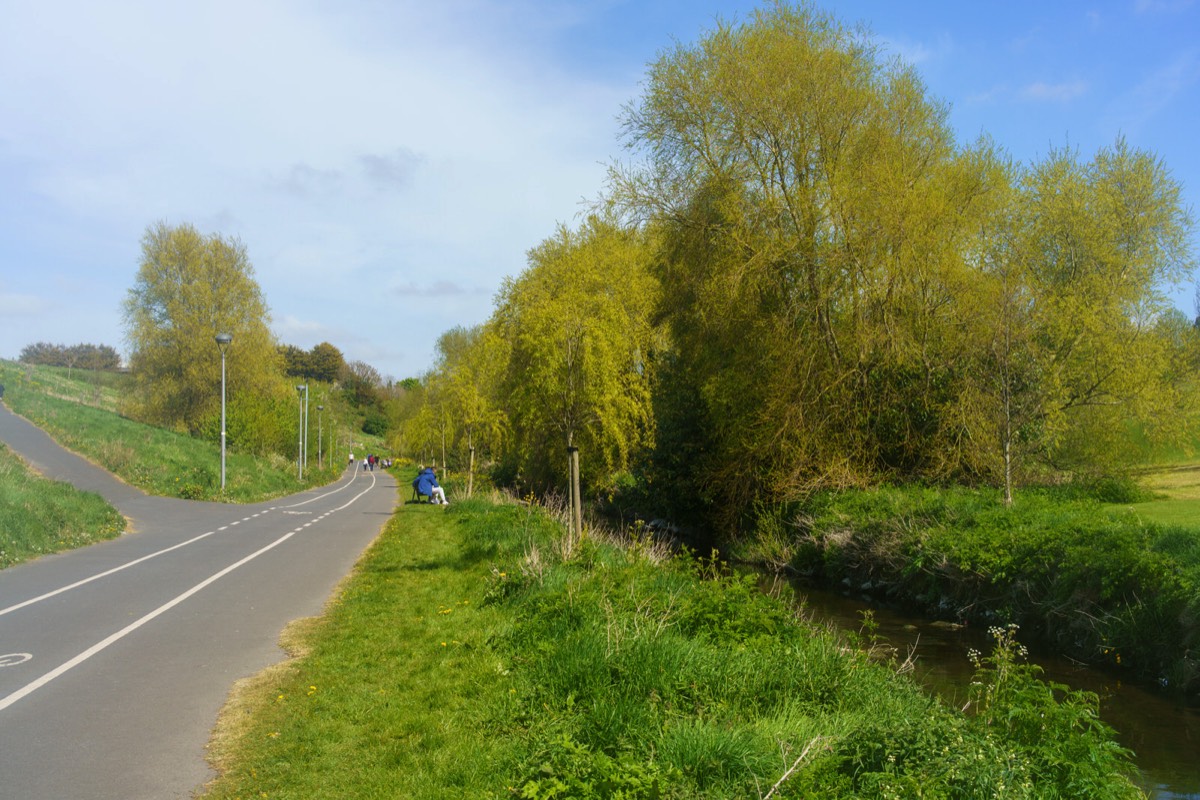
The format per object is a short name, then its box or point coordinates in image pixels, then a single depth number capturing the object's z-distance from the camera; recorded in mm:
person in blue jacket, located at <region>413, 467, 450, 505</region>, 33875
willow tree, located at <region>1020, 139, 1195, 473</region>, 22188
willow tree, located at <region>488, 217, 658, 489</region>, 16062
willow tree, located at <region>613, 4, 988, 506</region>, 21516
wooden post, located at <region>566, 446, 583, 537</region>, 14669
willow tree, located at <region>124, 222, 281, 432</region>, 53344
